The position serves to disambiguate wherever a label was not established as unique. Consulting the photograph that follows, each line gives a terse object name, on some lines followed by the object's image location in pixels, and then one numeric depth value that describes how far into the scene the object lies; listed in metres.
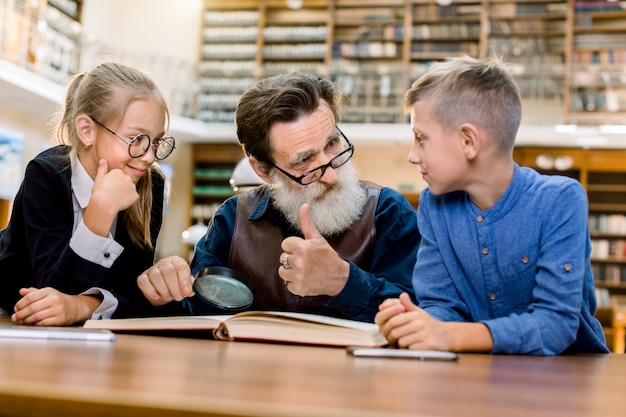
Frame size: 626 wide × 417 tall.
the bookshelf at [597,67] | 10.98
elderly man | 1.92
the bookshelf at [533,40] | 11.34
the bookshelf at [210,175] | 12.44
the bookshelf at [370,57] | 11.69
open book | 1.25
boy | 1.33
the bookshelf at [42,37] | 9.55
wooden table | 0.59
